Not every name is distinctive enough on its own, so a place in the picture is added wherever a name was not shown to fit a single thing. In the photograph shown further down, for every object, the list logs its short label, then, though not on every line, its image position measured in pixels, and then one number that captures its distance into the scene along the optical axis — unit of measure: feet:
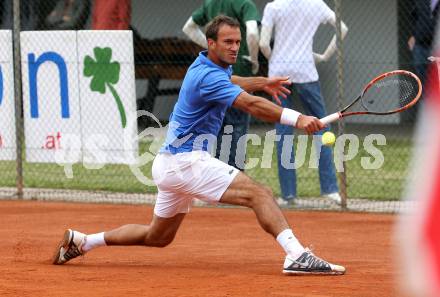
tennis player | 42.19
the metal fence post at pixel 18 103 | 73.97
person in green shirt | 67.62
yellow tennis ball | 37.45
